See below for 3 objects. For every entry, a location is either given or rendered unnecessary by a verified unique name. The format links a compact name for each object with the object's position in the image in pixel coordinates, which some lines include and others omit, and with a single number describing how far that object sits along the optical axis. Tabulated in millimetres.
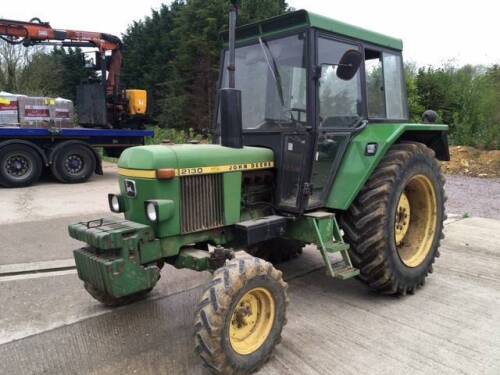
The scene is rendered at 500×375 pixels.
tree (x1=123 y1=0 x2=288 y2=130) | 22391
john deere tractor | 2895
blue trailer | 9672
